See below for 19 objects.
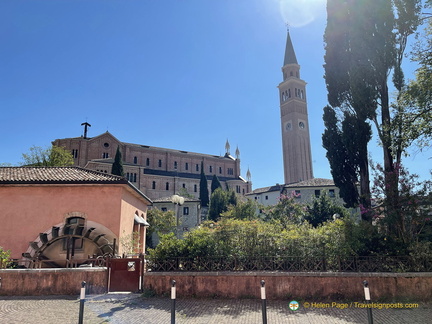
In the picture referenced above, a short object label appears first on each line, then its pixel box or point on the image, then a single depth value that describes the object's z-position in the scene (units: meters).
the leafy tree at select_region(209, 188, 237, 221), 43.91
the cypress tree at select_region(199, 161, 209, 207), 56.97
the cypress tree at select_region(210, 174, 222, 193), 58.81
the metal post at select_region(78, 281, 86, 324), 5.79
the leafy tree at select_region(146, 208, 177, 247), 35.84
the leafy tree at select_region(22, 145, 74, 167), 43.53
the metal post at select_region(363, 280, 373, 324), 5.60
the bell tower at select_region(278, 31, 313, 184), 78.19
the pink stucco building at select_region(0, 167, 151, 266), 14.26
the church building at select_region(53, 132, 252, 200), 55.28
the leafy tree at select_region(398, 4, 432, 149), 11.08
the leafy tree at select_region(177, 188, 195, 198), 55.70
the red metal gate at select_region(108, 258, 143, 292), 9.42
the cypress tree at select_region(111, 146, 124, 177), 46.81
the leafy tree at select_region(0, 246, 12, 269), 10.38
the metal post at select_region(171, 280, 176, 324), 5.67
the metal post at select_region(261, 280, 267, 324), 5.59
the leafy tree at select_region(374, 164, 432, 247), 9.52
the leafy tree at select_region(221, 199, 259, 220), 33.25
